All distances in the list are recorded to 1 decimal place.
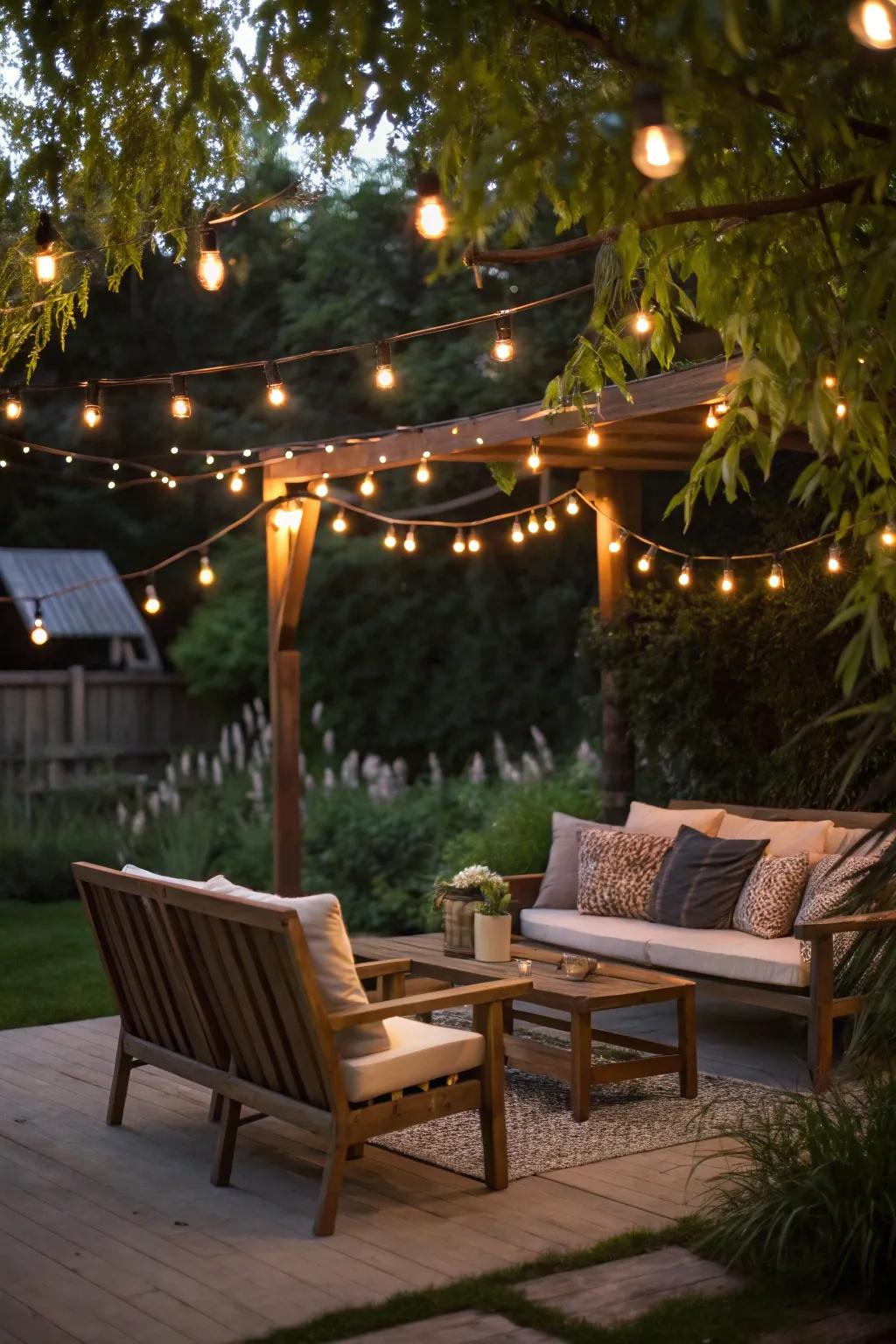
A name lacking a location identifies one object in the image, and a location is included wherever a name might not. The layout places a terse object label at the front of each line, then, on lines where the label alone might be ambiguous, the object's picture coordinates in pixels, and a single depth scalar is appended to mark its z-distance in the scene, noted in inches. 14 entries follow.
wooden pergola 311.4
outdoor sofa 233.1
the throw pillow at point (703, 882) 280.4
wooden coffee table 222.1
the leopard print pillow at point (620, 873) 294.5
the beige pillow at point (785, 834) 279.9
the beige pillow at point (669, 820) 303.4
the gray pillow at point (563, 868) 305.0
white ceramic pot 244.7
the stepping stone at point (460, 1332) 146.7
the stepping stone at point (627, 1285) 153.6
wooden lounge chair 178.7
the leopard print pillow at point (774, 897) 268.8
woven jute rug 209.3
